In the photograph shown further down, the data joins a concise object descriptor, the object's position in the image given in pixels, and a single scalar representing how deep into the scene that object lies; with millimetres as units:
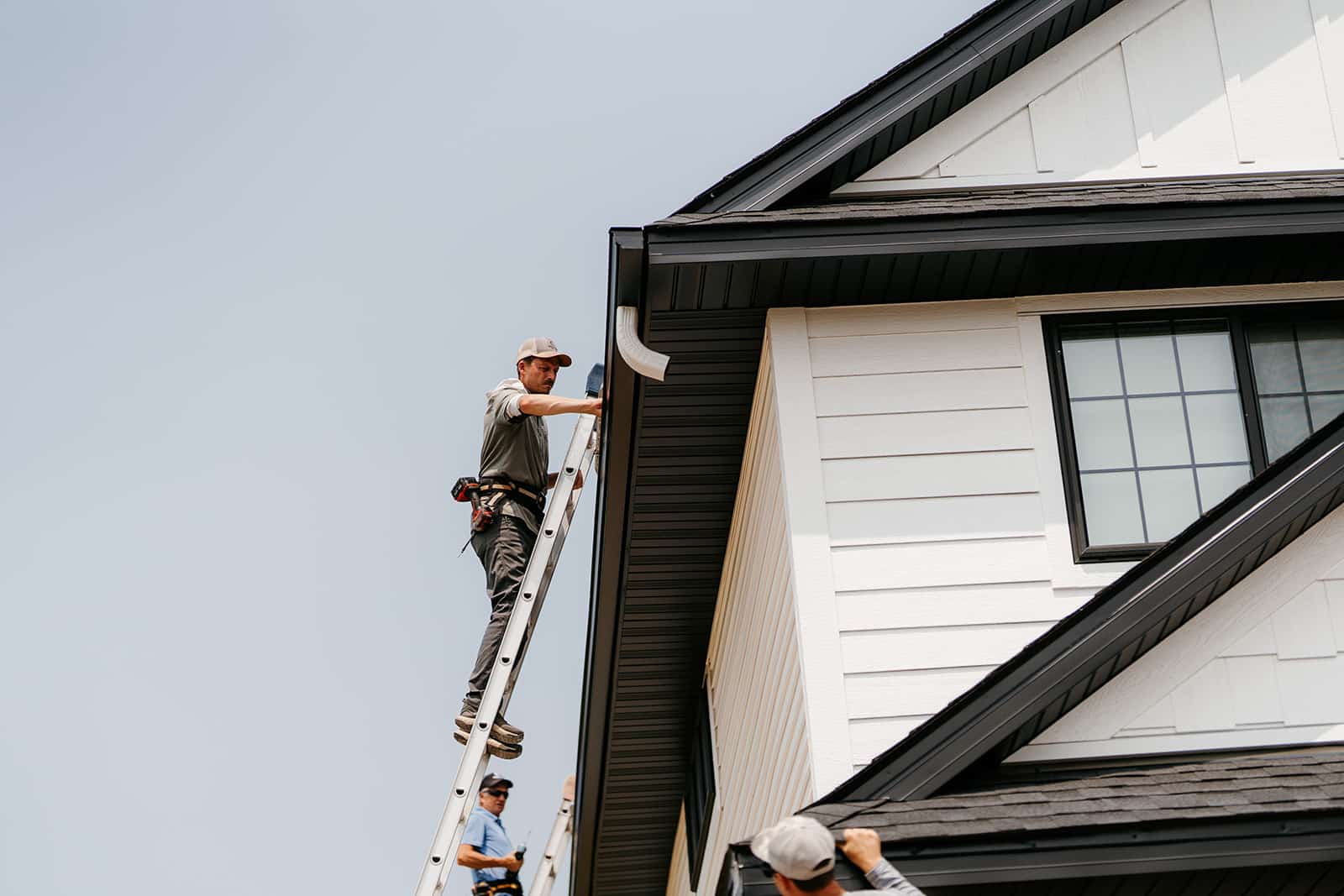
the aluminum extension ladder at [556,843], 11627
